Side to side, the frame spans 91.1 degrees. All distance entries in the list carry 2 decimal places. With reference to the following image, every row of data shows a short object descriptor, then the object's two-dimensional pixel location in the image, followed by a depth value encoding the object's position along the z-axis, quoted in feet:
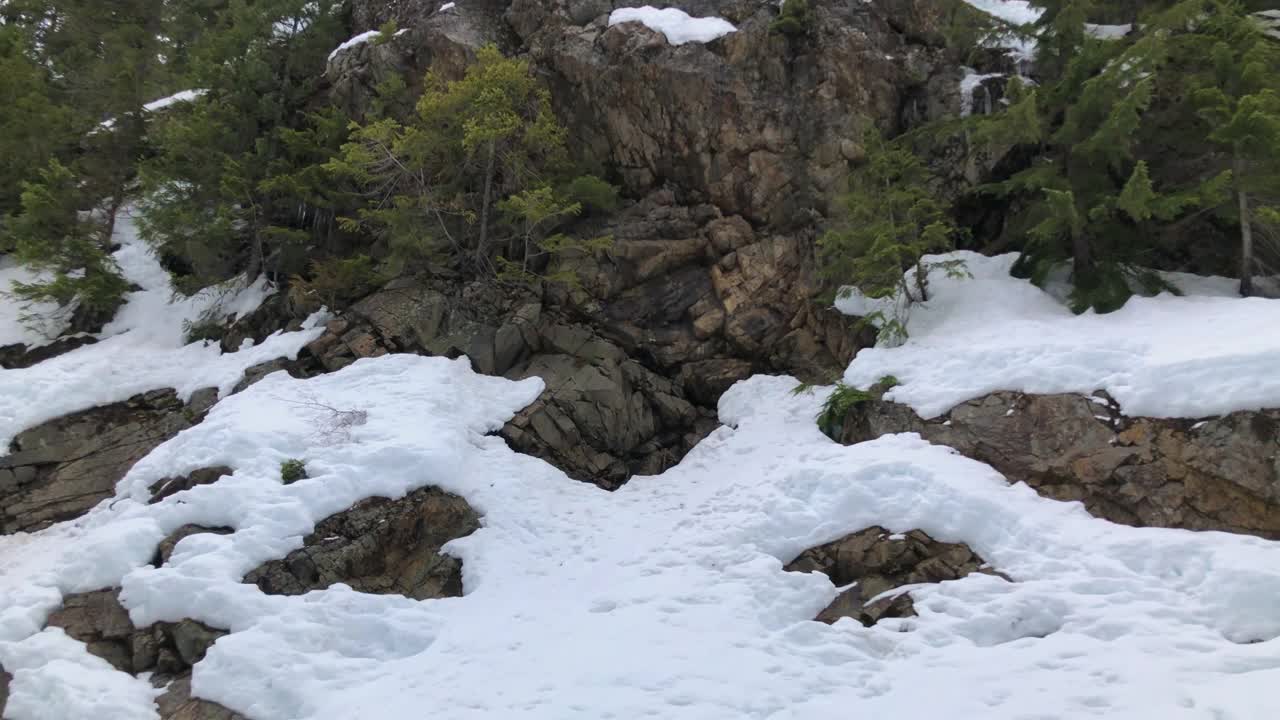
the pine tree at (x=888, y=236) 37.70
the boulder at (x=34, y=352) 48.65
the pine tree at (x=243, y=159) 50.70
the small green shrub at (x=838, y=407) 34.27
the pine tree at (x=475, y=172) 44.93
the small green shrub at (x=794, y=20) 50.98
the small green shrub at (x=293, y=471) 29.94
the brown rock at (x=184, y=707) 20.03
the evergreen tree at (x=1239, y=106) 31.04
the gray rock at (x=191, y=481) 30.37
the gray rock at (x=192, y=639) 22.33
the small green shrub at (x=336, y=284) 48.03
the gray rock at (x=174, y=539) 26.25
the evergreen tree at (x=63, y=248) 47.29
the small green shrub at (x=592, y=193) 48.98
